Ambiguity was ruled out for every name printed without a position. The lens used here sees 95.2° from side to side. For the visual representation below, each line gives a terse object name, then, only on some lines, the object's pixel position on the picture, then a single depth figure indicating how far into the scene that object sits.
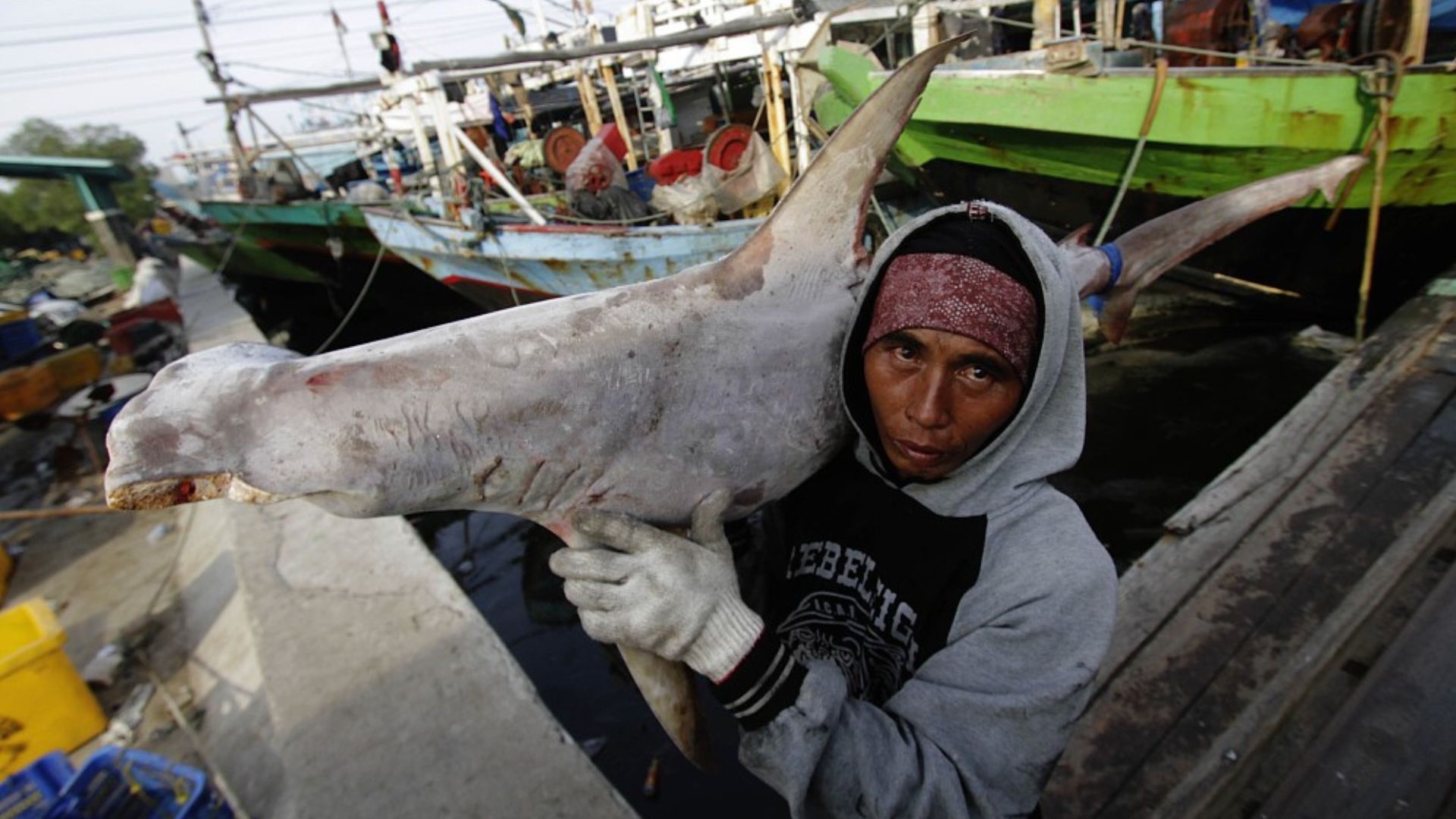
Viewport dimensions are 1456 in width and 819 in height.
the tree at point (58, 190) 27.12
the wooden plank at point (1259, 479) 2.64
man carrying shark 0.96
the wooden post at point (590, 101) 10.84
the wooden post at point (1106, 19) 5.63
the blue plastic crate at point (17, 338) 10.06
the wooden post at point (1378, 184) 3.92
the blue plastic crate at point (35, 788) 2.68
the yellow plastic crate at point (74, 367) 8.86
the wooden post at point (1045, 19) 5.12
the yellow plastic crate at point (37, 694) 3.24
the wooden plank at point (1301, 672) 1.83
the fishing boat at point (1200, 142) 4.11
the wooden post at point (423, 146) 7.93
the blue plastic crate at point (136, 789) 2.66
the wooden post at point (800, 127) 7.04
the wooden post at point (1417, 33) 3.96
